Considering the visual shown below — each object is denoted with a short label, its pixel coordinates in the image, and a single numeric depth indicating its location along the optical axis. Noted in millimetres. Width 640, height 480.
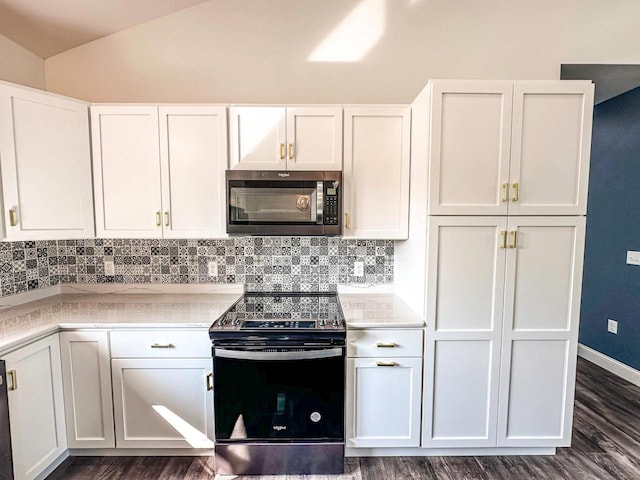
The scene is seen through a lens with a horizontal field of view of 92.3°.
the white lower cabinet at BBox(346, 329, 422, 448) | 1751
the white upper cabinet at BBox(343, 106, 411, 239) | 1972
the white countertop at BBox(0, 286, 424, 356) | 1707
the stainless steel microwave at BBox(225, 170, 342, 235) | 1921
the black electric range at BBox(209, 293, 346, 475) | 1653
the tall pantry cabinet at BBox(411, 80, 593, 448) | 1658
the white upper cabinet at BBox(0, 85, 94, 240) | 1709
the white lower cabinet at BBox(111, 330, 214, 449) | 1743
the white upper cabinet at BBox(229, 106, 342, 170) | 1960
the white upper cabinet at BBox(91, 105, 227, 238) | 1960
